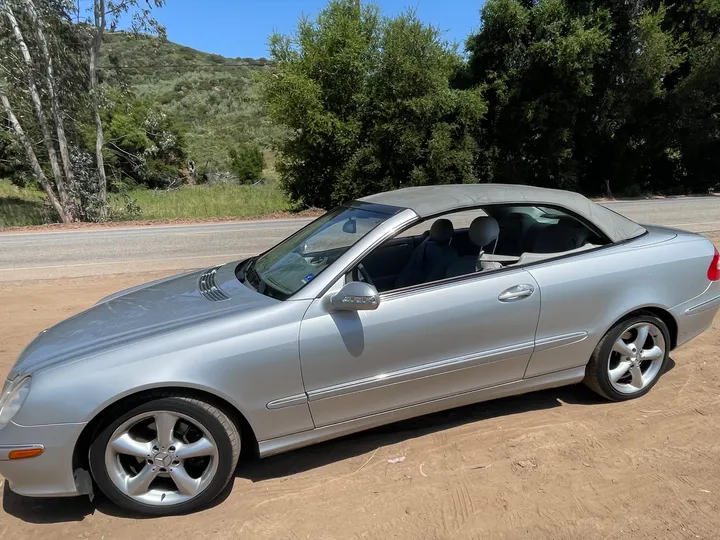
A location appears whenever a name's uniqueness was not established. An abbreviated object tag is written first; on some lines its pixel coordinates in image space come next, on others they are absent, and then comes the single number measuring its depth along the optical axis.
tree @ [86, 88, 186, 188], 35.91
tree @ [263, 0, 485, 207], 19.78
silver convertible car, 2.65
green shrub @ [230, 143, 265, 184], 43.75
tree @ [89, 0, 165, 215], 17.97
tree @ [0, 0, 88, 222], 17.17
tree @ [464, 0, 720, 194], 21.36
